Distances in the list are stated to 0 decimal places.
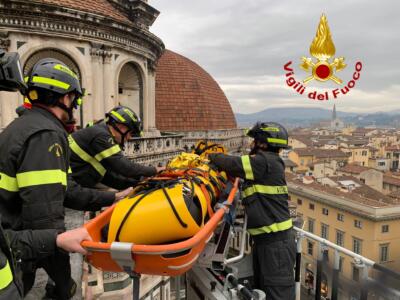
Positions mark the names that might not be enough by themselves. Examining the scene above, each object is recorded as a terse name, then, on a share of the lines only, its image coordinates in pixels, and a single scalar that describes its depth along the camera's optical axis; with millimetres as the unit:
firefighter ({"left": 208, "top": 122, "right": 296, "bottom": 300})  3834
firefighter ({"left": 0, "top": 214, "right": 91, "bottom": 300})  1819
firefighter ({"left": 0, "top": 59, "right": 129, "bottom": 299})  2127
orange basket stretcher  2293
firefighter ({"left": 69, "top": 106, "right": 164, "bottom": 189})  4176
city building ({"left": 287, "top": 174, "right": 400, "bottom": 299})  26750
